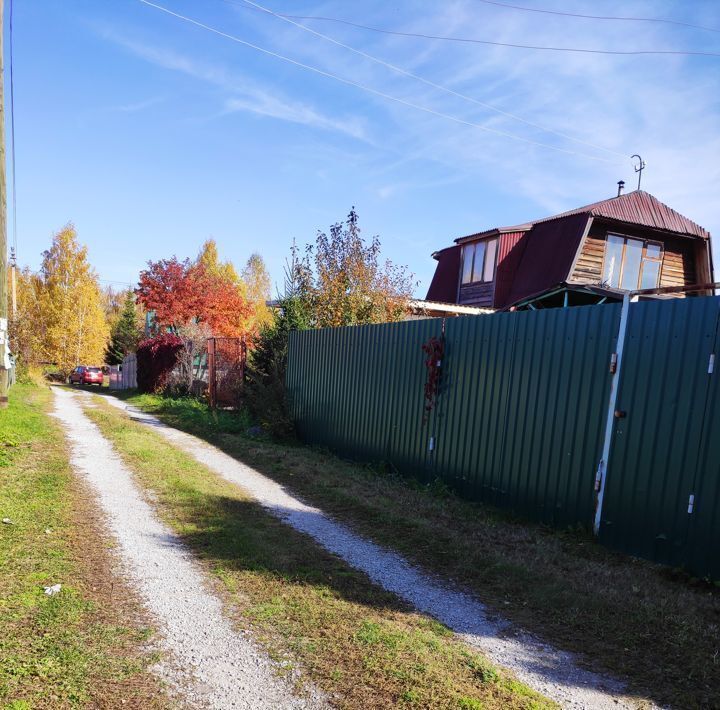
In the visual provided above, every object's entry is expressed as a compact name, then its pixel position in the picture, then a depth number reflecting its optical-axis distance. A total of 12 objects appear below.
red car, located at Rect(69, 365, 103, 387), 33.72
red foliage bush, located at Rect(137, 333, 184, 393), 21.91
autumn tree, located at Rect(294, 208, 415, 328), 13.27
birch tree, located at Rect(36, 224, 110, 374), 35.44
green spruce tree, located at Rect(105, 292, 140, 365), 43.25
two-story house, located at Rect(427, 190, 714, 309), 17.78
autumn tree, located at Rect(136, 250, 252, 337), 29.64
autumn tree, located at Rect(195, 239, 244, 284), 45.42
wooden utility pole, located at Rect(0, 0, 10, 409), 10.64
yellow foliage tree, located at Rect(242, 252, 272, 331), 60.00
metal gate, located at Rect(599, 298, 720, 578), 4.46
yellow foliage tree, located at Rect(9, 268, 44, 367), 26.77
